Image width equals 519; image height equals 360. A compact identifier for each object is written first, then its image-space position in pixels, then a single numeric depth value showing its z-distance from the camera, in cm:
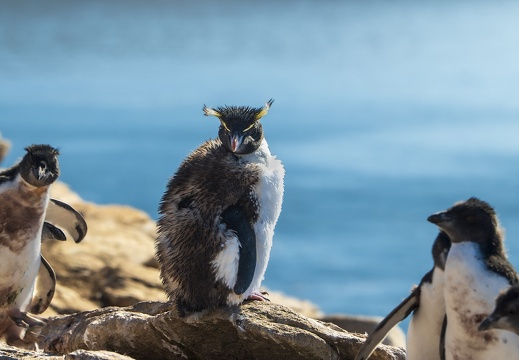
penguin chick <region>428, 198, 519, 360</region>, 795
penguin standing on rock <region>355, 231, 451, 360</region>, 840
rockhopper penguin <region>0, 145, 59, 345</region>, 977
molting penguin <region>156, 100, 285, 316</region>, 923
